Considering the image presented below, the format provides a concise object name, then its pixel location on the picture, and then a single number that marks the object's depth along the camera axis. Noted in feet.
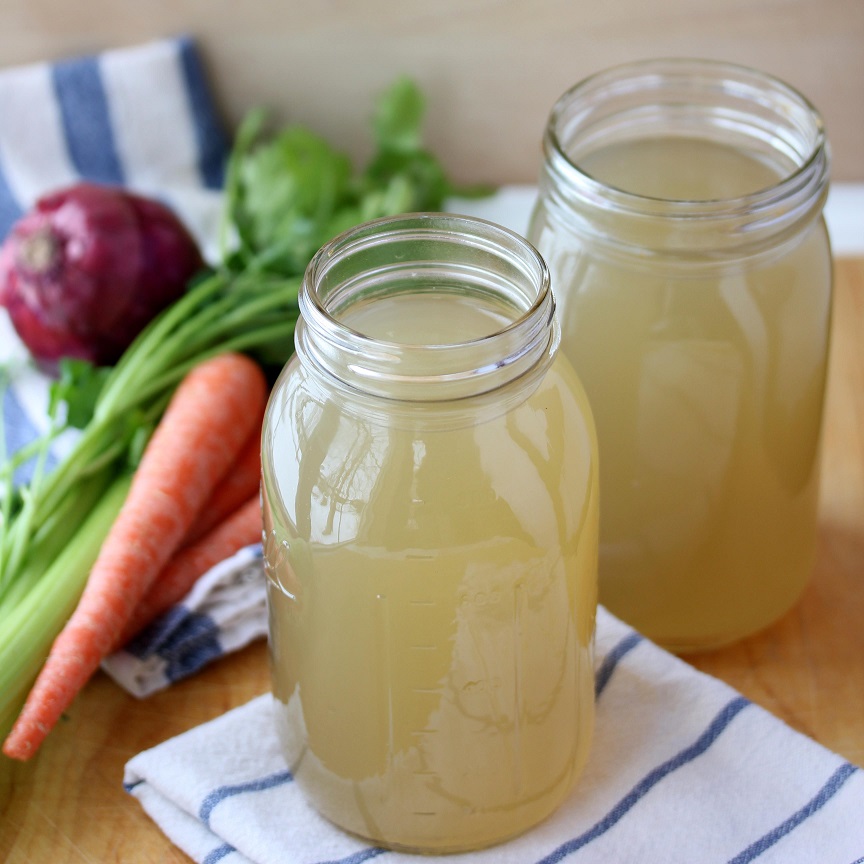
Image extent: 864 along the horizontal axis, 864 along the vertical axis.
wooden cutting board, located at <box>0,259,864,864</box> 2.13
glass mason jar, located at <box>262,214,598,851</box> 1.81
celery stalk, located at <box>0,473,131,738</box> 2.20
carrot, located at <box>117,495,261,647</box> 2.38
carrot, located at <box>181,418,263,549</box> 2.52
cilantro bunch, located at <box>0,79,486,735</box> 2.33
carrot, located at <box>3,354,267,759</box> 2.18
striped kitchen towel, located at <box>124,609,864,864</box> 2.03
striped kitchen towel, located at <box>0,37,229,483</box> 3.02
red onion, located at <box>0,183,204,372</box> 2.71
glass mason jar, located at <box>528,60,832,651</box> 2.05
